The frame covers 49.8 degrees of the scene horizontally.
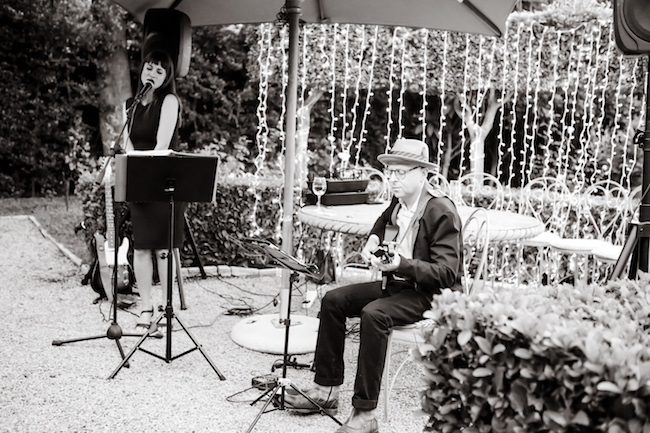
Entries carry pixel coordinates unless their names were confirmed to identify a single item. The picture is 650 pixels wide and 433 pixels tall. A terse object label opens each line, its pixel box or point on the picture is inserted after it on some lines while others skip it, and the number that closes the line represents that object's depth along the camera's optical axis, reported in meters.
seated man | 3.26
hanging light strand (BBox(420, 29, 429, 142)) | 7.96
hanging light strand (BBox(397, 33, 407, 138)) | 7.90
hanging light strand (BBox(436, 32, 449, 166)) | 8.02
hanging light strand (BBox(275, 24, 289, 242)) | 6.95
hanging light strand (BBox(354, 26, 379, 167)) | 7.85
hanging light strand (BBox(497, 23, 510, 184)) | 7.91
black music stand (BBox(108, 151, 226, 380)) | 3.84
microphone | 4.25
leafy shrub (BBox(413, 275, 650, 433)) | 1.89
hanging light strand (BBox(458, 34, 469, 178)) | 7.73
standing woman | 4.60
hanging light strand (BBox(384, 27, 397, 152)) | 7.78
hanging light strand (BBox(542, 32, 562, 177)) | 7.79
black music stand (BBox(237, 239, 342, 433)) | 3.09
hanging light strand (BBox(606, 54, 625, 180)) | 7.45
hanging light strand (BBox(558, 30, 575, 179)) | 7.72
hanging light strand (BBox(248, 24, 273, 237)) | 6.93
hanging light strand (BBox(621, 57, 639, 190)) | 7.43
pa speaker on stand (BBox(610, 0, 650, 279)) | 3.59
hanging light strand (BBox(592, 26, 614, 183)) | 7.44
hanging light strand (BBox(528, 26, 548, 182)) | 7.72
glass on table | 4.68
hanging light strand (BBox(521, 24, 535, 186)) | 7.75
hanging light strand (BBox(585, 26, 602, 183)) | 7.51
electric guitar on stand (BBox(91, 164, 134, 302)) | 5.05
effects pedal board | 3.73
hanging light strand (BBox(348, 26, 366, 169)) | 7.82
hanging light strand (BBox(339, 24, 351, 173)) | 7.74
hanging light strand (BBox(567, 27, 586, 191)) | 7.49
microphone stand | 4.04
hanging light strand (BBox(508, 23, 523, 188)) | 7.83
